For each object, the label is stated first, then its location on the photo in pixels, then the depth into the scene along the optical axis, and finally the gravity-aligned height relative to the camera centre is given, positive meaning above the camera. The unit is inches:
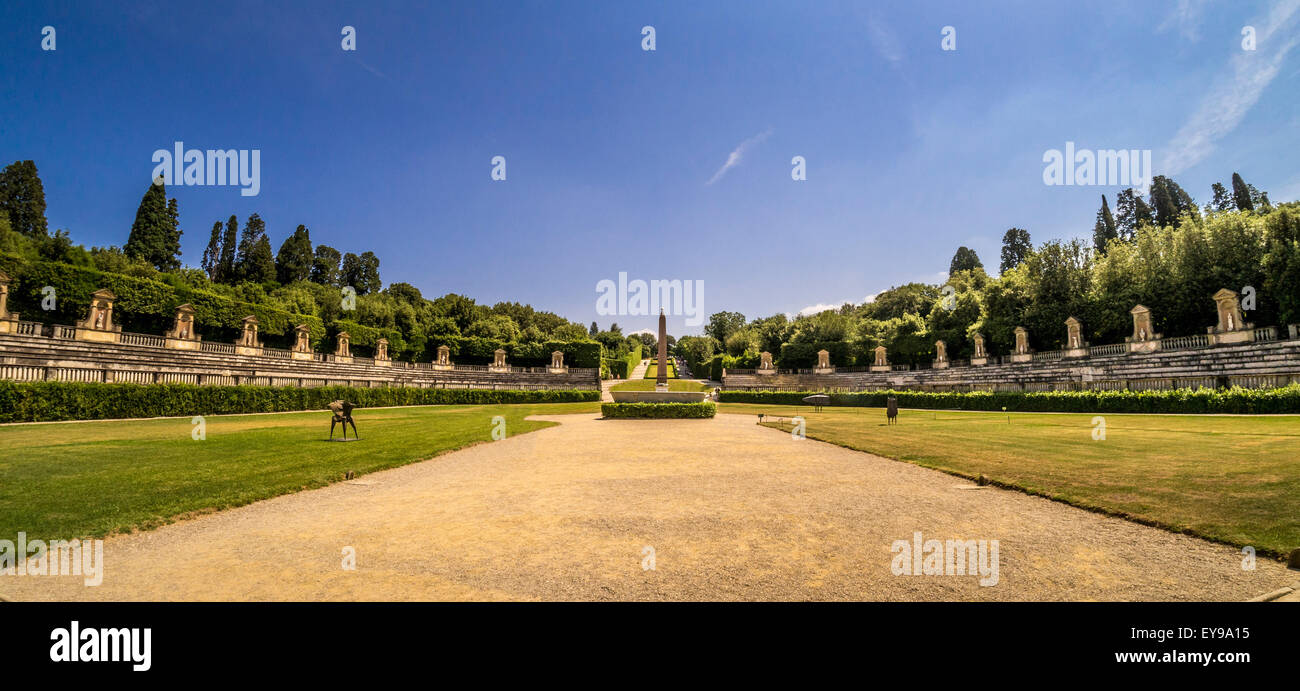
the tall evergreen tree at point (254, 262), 2842.0 +612.6
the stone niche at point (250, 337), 1697.8 +95.9
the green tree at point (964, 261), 3946.9 +770.6
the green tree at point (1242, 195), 2568.9 +854.8
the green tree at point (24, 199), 2242.9 +797.0
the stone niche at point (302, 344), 1869.3 +75.2
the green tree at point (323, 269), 3518.7 +690.4
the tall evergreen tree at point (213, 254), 3179.1 +744.0
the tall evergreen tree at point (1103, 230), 3132.4 +813.6
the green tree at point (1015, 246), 3705.7 +834.6
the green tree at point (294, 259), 3218.5 +702.4
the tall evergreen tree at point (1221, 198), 2493.1 +828.0
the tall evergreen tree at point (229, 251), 3019.2 +732.4
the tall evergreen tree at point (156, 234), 2330.2 +651.7
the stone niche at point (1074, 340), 1604.9 +43.6
